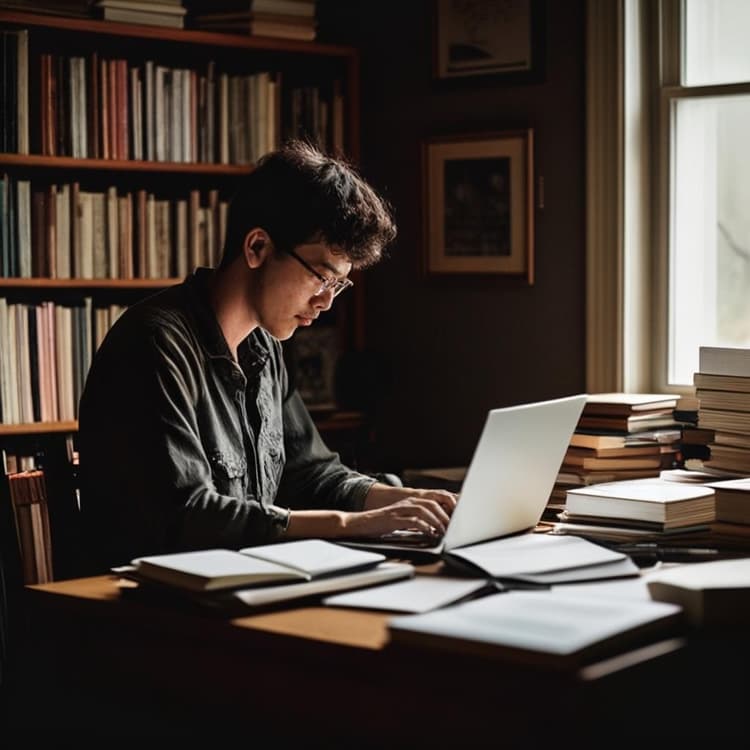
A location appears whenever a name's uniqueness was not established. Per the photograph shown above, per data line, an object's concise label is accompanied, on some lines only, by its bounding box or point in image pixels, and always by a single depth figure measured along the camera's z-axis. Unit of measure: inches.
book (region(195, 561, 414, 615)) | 69.9
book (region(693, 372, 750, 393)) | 107.0
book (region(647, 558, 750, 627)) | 67.6
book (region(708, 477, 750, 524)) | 88.7
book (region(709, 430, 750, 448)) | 106.3
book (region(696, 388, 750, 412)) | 107.0
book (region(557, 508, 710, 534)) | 90.1
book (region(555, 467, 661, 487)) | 112.3
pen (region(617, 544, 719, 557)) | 85.6
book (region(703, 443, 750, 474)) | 106.0
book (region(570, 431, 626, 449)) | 112.4
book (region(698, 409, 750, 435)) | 106.6
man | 87.5
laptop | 81.4
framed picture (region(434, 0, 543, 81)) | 145.1
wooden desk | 58.9
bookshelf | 140.9
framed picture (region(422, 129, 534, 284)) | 147.0
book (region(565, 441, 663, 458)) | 112.4
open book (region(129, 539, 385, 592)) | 70.9
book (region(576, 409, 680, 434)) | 114.5
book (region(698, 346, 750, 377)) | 106.5
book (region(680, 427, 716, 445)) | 110.7
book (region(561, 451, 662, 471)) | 112.4
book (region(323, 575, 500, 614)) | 69.8
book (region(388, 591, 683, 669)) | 58.9
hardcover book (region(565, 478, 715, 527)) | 90.1
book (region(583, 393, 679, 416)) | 114.7
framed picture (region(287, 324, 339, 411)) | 155.9
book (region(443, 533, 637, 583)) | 76.6
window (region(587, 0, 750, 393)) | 136.5
